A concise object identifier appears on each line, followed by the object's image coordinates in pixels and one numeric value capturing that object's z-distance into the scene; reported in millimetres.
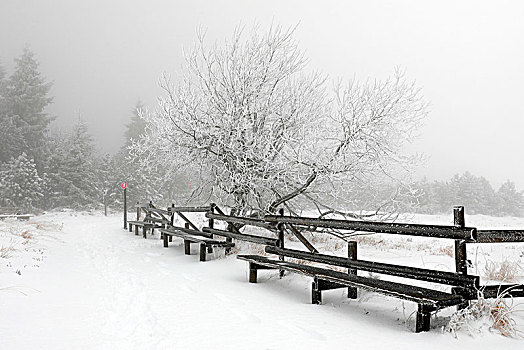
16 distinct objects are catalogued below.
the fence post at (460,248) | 4477
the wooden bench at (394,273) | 4324
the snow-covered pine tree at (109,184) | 42247
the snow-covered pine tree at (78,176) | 39938
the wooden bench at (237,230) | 7737
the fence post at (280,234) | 7430
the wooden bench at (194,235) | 9617
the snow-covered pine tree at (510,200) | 64625
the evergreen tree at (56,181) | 40125
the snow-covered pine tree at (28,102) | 43031
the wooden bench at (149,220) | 15256
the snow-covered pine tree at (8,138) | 41188
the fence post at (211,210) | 10772
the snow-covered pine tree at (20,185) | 35156
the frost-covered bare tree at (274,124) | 10891
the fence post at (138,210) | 20909
